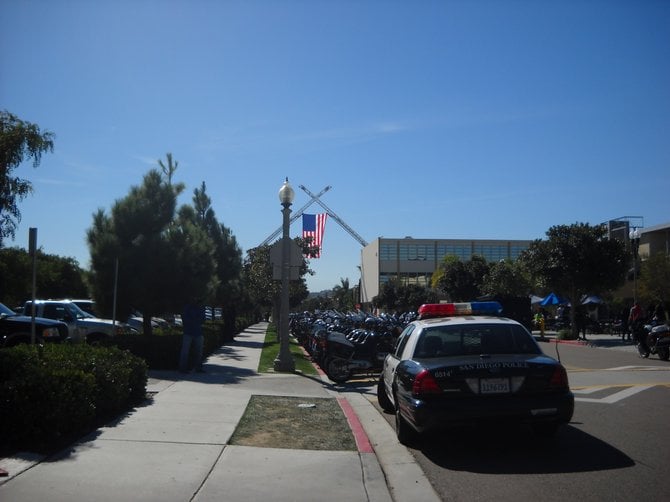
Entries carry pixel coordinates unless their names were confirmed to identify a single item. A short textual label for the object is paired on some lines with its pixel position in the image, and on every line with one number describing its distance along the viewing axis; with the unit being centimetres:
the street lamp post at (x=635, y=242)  3628
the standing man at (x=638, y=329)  1992
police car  677
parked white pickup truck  1861
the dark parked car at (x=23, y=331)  1498
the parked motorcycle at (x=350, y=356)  1427
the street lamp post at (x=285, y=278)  1593
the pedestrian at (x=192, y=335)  1409
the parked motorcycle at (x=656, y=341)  1852
